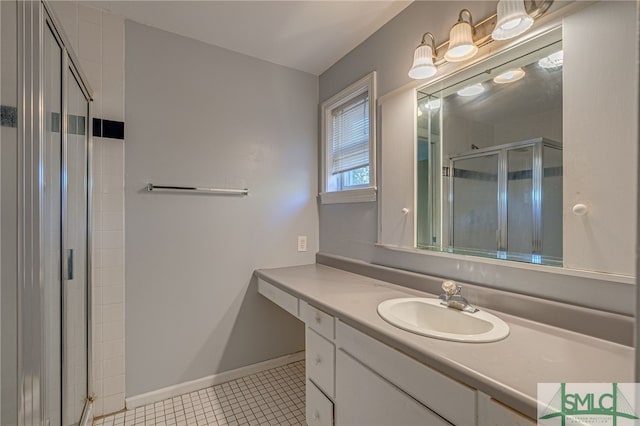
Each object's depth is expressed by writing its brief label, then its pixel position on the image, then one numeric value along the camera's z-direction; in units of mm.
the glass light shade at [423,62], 1400
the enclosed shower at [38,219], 802
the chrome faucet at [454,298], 1157
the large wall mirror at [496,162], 1061
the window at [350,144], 1879
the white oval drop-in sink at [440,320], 920
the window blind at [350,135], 1993
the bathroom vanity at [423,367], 697
